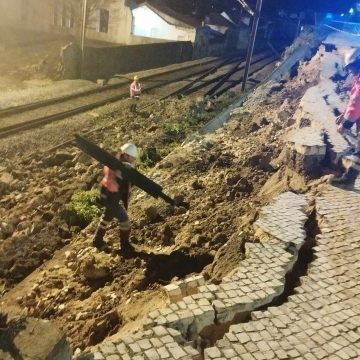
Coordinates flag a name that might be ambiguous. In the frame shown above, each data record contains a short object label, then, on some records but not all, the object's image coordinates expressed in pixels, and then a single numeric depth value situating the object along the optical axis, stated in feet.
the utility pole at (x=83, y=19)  61.52
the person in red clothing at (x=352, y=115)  34.42
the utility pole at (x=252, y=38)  55.26
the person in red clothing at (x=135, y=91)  51.62
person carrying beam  20.89
